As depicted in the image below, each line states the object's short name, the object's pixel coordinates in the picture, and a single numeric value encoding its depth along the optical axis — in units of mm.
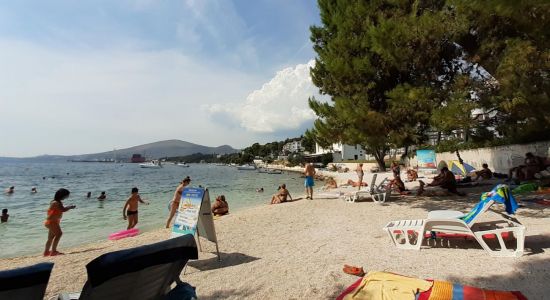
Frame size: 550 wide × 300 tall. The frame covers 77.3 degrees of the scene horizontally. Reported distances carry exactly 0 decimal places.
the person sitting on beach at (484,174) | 17797
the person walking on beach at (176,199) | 9806
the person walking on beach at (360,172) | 19266
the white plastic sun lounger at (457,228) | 5434
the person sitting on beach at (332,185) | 23406
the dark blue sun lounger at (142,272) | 2562
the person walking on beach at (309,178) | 14451
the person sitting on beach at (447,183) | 12453
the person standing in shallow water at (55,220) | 7500
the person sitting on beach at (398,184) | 14174
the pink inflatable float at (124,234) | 9734
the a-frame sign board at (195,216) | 6070
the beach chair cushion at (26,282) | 2246
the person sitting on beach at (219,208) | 12992
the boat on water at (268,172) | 69031
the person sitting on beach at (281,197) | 15414
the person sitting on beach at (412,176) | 21684
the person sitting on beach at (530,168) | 14398
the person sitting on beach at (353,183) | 22319
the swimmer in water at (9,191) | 34231
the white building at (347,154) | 81812
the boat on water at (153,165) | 131750
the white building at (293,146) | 148275
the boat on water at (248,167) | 97312
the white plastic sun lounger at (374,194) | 12367
